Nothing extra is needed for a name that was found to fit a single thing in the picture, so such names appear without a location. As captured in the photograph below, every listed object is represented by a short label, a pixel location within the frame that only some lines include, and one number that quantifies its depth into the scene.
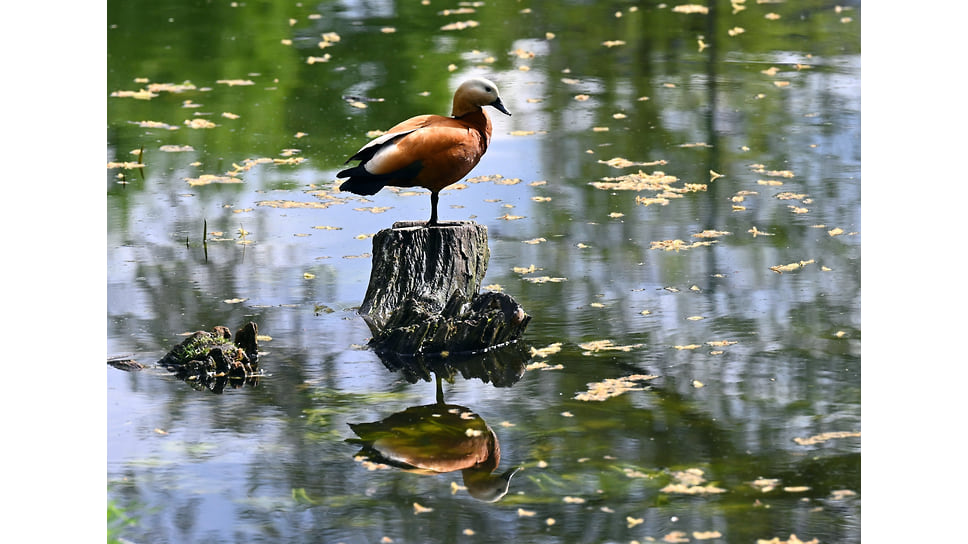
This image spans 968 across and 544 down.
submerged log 13.45
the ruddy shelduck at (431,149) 14.02
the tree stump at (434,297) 13.95
